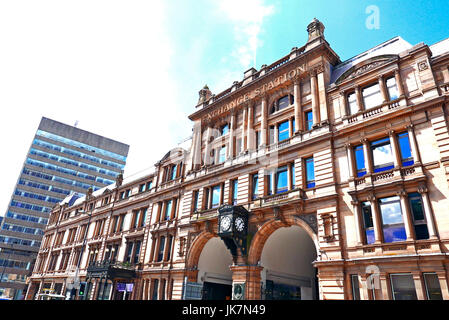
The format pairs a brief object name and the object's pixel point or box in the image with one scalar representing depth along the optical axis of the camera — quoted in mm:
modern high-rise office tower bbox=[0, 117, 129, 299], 82562
